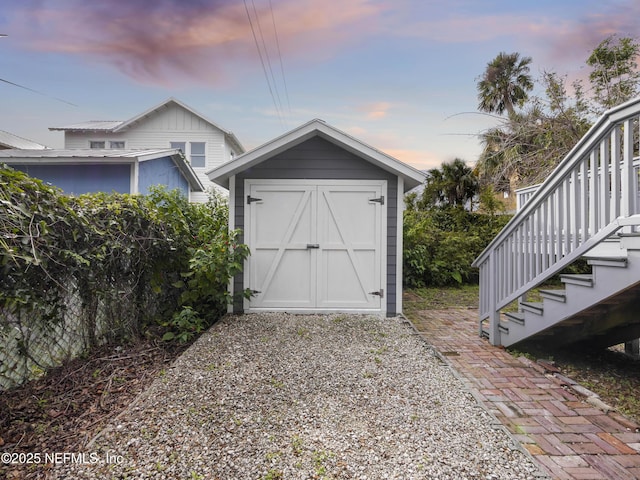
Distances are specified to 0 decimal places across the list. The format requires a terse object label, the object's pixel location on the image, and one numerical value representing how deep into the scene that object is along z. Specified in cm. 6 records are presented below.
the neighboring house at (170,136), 1353
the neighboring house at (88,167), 779
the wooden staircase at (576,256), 233
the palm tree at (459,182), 1389
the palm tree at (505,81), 1488
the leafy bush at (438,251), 829
